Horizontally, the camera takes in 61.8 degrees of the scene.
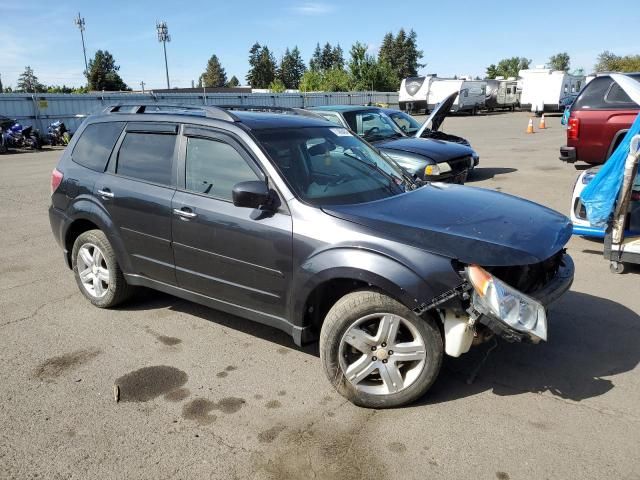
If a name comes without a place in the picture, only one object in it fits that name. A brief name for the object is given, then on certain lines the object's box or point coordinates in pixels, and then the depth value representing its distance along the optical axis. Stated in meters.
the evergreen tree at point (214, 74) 144.38
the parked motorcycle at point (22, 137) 20.84
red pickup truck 8.83
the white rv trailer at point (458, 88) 37.03
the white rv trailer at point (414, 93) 38.08
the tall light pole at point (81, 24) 75.62
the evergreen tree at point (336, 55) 137.75
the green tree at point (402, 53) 109.91
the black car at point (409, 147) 8.95
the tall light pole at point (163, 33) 75.50
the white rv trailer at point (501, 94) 41.56
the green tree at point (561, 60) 139.20
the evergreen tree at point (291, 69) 126.59
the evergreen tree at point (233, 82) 144.76
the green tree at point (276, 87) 75.47
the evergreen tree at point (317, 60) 135.62
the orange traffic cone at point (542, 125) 26.06
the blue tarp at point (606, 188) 5.35
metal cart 5.09
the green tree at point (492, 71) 116.65
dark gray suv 3.06
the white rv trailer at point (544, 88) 35.66
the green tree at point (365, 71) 61.53
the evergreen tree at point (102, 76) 89.25
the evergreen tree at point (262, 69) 123.50
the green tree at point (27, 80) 110.56
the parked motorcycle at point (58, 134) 22.70
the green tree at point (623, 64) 68.08
